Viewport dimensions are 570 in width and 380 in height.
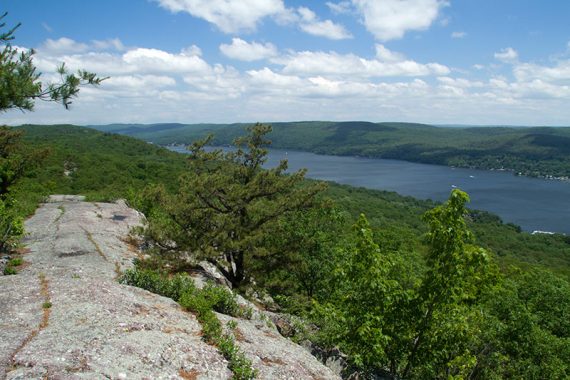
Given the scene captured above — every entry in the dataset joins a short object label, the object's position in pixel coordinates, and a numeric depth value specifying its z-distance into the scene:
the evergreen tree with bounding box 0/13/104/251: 8.90
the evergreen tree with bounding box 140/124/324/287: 16.64
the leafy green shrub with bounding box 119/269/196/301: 11.80
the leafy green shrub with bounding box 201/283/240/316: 11.80
